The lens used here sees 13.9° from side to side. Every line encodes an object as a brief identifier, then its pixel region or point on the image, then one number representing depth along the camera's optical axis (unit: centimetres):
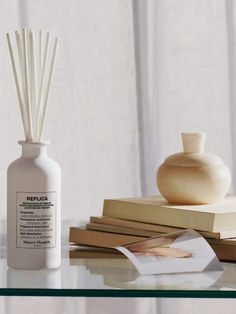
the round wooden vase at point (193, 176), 126
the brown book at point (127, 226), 123
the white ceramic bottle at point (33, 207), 112
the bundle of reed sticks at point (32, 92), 114
